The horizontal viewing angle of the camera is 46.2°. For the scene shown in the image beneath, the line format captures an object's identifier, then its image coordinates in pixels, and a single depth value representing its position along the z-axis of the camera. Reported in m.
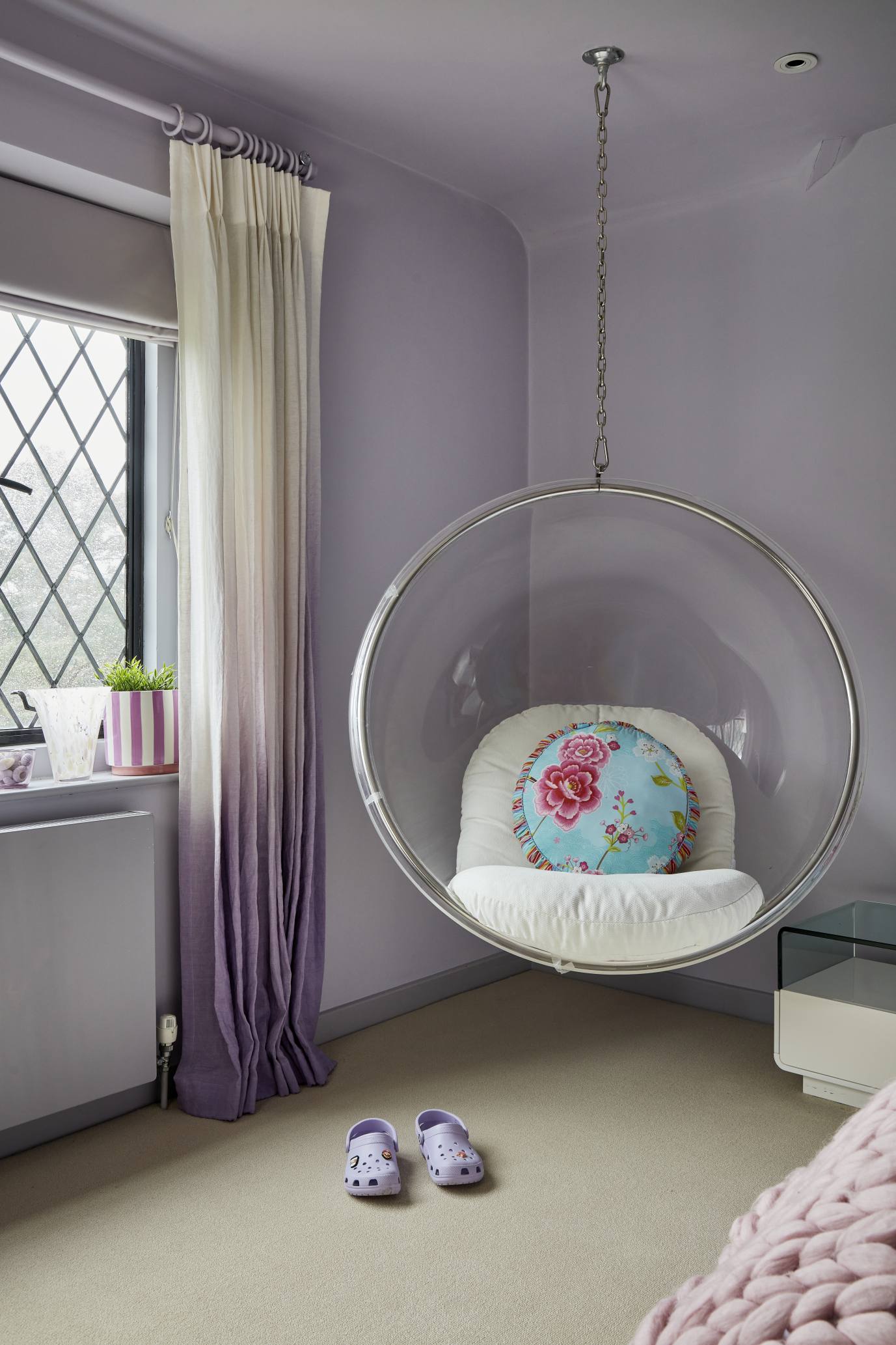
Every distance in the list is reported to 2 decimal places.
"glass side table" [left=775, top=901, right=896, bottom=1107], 2.41
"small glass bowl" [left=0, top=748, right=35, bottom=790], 2.31
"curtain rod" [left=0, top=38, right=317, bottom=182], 2.08
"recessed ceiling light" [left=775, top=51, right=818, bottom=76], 2.40
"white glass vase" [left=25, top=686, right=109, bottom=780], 2.41
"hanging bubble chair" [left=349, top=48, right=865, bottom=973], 1.99
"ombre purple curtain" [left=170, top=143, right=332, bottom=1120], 2.45
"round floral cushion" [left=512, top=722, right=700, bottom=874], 2.36
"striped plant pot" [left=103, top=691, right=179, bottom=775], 2.51
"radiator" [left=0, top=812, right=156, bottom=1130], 2.20
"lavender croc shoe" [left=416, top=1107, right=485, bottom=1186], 2.12
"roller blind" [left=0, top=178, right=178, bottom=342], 2.27
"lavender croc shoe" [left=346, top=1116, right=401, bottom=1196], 2.07
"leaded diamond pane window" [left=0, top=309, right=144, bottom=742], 2.50
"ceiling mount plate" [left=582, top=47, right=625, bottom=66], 2.38
